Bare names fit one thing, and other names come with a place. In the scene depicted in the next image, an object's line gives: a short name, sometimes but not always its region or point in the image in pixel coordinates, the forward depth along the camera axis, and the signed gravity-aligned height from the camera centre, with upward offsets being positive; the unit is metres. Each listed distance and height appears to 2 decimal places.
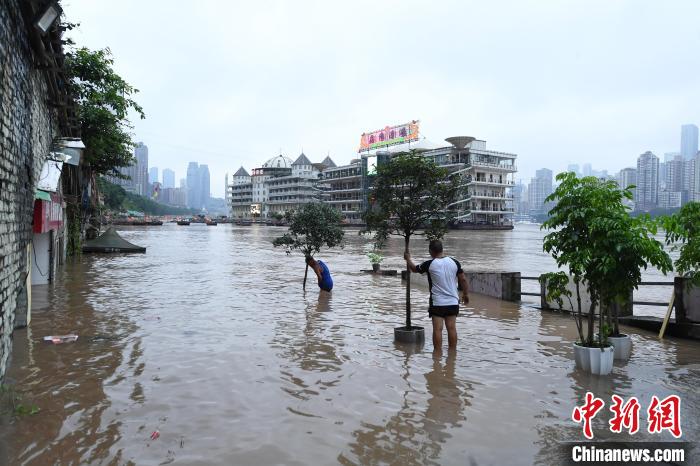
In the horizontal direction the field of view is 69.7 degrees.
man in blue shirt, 15.20 -1.56
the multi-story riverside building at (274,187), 152.62 +11.64
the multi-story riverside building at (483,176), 103.12 +10.41
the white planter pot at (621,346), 7.75 -1.85
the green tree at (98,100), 21.52 +5.33
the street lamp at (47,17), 7.35 +3.05
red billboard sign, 114.56 +21.14
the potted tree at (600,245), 6.54 -0.25
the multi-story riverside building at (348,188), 123.75 +9.25
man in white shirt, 7.81 -0.94
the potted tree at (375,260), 22.16 -1.66
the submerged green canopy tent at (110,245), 30.27 -1.50
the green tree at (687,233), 7.53 -0.09
